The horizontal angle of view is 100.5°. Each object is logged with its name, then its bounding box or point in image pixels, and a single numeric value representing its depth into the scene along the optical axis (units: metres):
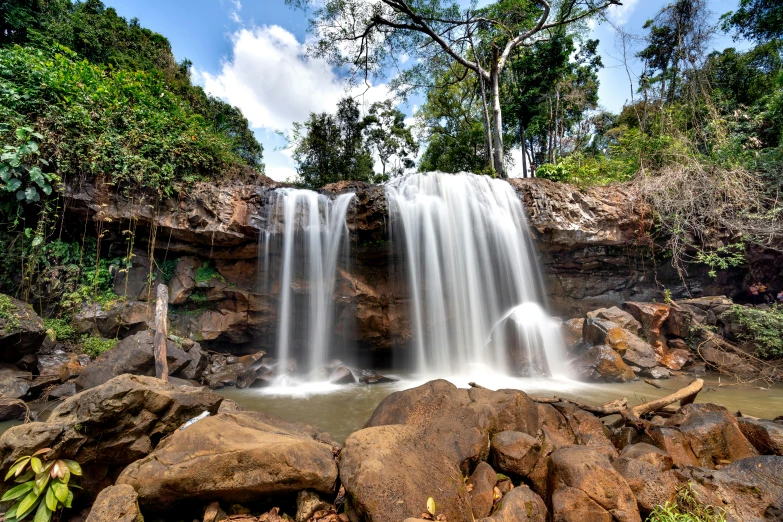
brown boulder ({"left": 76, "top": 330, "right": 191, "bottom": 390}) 5.60
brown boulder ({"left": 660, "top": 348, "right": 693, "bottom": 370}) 8.66
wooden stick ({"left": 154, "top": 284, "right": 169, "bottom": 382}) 6.11
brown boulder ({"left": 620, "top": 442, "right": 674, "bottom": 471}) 3.05
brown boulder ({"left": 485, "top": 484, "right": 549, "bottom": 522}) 2.55
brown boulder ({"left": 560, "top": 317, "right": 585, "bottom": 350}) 8.98
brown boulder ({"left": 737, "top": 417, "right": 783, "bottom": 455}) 3.37
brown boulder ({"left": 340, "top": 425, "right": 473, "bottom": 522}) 2.46
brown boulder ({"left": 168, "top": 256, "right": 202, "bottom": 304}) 9.28
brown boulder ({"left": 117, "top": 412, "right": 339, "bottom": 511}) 2.57
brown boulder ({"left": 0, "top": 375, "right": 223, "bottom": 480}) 2.83
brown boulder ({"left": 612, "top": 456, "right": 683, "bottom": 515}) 2.67
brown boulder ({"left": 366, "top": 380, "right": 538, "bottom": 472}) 3.26
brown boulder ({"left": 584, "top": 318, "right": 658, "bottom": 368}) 8.08
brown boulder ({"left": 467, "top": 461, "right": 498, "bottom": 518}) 2.74
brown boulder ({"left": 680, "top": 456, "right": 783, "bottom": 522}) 2.55
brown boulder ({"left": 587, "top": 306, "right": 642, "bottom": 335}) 8.87
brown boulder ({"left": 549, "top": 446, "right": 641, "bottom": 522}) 2.55
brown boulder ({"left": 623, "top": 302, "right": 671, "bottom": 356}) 9.06
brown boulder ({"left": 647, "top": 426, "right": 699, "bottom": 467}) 3.36
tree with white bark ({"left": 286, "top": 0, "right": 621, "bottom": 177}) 13.62
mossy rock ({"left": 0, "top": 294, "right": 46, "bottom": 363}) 5.73
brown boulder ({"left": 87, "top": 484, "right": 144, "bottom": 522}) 2.30
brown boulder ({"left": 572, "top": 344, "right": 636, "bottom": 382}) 7.59
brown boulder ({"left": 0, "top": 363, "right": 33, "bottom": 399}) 5.33
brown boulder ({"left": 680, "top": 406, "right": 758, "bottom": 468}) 3.41
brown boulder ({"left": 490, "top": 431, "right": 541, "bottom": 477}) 3.10
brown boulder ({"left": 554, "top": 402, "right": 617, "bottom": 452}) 3.80
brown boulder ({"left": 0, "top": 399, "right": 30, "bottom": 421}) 4.83
